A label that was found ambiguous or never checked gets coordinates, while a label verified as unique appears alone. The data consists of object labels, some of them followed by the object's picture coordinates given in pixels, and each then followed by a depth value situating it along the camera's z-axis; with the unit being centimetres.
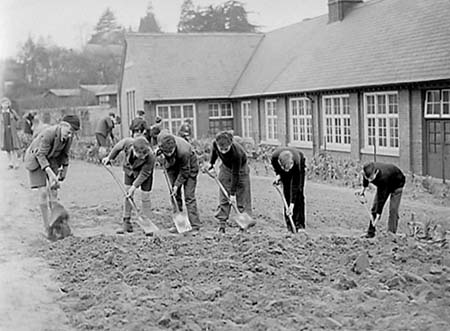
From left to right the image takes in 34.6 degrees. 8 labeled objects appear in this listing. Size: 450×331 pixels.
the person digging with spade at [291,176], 884
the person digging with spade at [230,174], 898
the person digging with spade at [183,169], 891
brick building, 1736
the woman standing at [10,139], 1372
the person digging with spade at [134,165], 895
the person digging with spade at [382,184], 889
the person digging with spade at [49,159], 855
